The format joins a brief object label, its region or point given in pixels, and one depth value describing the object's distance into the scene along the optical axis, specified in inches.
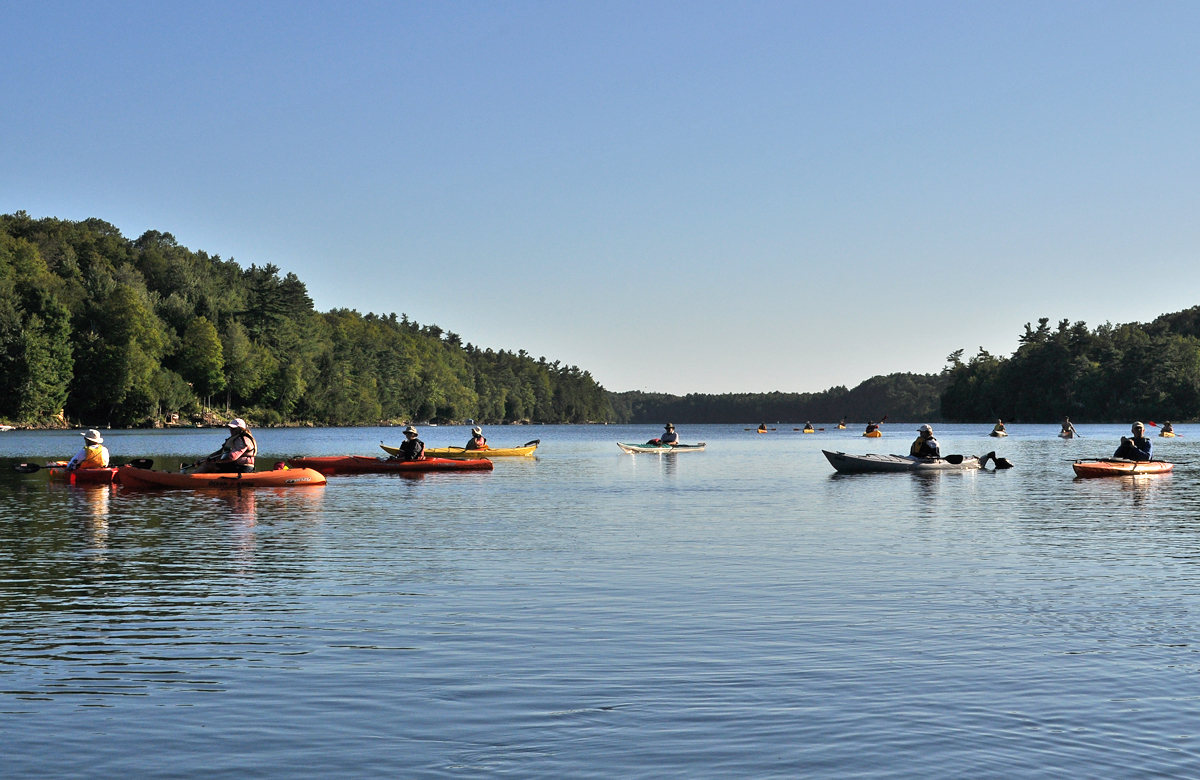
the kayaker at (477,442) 2101.4
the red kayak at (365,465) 1718.8
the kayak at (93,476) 1363.2
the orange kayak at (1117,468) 1544.0
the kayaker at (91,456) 1376.7
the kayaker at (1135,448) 1552.7
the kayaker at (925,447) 1699.2
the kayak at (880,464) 1685.5
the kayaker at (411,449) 1722.4
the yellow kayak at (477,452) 2153.1
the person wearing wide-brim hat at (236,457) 1307.8
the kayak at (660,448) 2647.6
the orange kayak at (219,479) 1301.7
